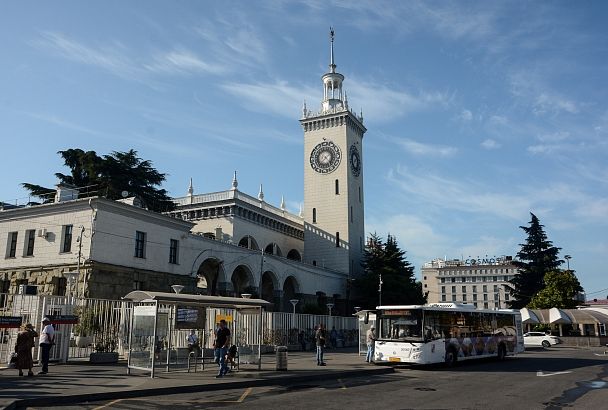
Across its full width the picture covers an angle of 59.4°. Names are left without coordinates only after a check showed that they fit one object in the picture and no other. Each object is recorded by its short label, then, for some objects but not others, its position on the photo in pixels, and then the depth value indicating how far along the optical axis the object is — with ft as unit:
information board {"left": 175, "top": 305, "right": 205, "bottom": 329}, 54.70
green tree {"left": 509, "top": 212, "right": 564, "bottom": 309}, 210.59
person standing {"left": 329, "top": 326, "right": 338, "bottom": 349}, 127.95
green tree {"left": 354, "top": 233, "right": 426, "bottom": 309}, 182.50
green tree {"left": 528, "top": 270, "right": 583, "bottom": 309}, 172.35
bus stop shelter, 52.19
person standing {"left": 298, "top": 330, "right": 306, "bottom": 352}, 112.16
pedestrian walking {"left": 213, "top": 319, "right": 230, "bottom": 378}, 52.19
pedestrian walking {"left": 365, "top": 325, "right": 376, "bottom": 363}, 70.54
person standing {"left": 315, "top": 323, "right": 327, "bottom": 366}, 65.00
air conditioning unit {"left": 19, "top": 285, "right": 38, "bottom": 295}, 63.77
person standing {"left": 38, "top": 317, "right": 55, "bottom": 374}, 51.47
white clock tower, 194.49
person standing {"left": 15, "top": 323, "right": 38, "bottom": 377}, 49.03
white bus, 67.00
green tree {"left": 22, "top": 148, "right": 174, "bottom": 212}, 148.56
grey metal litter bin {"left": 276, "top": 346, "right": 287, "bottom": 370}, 58.80
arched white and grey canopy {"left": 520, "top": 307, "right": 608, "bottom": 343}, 154.30
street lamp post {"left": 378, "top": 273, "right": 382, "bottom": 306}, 166.93
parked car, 145.69
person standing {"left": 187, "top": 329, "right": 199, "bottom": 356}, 58.23
